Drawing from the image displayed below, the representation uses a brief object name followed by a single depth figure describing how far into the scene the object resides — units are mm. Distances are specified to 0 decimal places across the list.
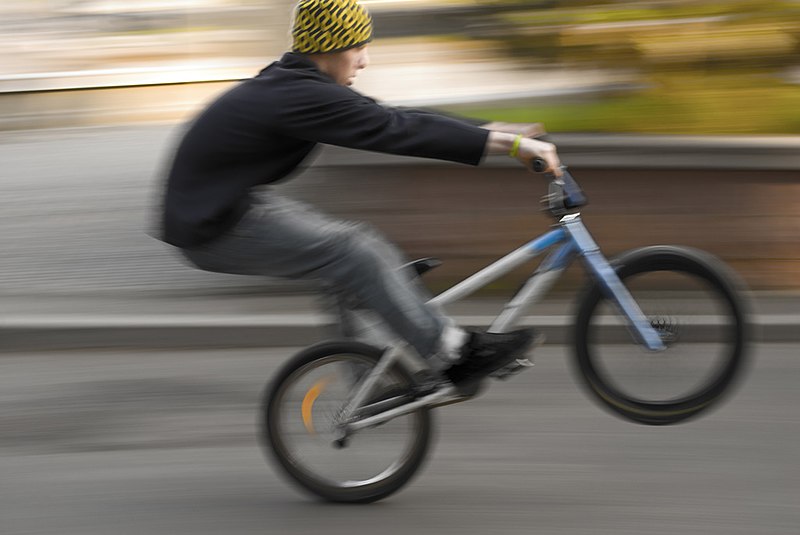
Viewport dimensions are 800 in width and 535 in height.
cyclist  4238
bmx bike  4527
